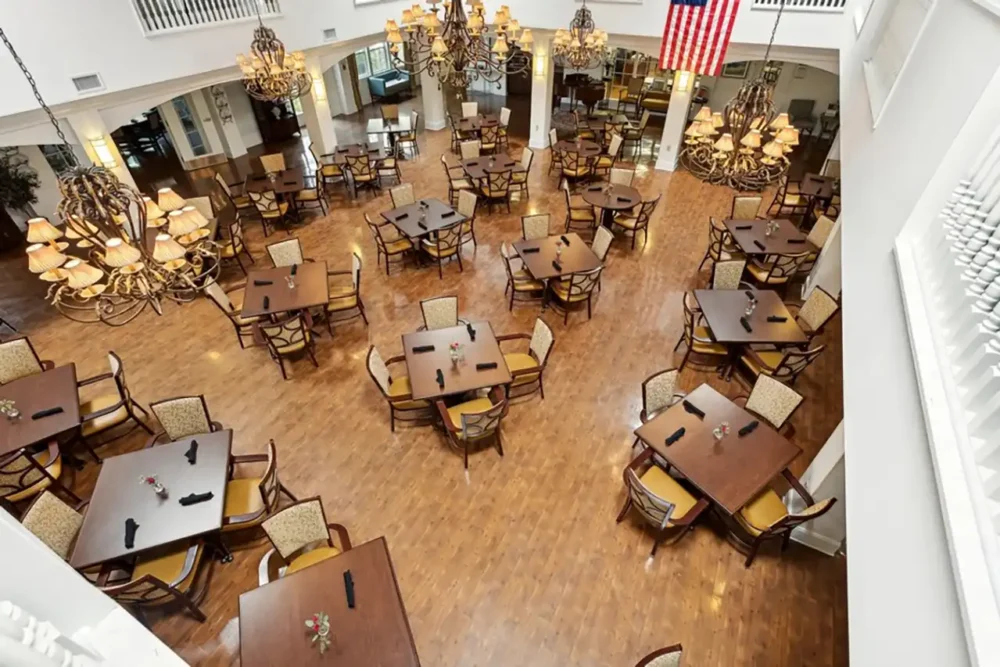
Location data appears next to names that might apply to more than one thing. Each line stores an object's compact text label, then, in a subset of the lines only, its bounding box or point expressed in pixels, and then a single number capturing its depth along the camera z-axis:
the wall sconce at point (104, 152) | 7.64
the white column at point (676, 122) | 11.12
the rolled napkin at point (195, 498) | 4.16
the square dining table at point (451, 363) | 5.35
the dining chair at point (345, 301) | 7.07
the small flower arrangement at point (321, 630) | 3.31
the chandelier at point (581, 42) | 8.94
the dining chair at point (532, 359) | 5.85
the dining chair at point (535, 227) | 8.13
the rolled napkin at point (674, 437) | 4.71
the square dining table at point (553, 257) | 7.15
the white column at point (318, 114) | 10.95
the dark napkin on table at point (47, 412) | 4.90
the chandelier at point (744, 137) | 4.68
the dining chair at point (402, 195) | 8.95
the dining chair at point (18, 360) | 5.50
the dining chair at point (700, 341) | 6.36
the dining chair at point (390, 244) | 8.27
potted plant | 9.16
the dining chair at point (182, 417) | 4.88
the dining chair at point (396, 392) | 5.51
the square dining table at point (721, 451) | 4.35
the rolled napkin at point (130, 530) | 3.88
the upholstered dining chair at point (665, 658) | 3.17
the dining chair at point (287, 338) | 6.08
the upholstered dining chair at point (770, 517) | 4.17
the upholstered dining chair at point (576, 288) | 7.19
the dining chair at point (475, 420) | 5.05
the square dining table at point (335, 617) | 3.30
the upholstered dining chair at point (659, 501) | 4.32
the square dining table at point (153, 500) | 3.89
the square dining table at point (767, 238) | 7.39
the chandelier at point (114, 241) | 3.51
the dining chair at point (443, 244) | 8.16
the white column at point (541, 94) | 11.97
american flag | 8.65
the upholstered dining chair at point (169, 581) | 3.72
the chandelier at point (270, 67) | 7.08
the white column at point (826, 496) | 4.25
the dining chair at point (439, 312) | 6.27
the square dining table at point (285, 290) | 6.48
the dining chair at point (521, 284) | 7.45
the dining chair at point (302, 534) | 4.00
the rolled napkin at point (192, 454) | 4.47
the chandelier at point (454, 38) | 5.85
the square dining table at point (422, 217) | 8.08
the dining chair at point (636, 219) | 8.91
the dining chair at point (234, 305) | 6.56
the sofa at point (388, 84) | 17.12
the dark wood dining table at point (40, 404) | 4.72
